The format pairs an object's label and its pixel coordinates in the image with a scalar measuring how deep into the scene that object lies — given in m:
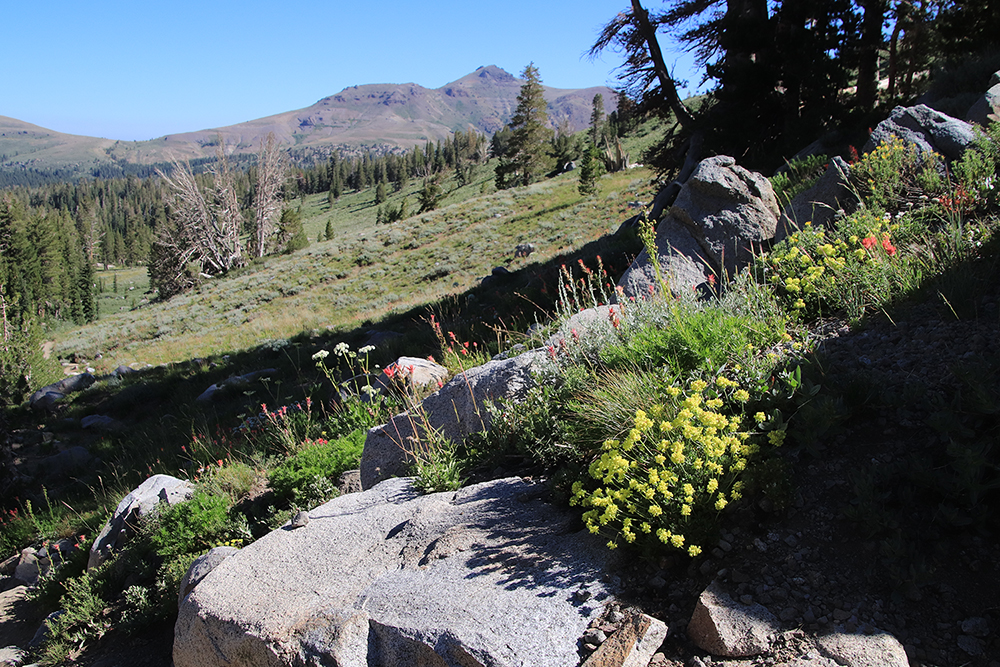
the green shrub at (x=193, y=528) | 5.35
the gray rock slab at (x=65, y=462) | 10.02
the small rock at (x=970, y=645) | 2.03
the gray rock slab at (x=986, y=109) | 7.41
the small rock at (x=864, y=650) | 2.02
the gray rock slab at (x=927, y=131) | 6.54
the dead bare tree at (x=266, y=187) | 44.97
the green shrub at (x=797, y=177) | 8.41
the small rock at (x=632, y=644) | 2.32
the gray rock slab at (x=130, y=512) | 5.96
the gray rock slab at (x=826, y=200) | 6.65
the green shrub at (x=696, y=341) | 3.69
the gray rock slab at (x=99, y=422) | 12.25
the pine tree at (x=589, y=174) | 30.91
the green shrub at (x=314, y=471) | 5.42
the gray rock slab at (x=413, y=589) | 2.59
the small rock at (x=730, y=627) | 2.25
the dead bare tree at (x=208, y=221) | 43.25
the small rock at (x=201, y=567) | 4.11
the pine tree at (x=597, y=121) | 82.12
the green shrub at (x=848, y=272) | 4.21
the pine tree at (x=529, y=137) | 59.06
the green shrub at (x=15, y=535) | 7.36
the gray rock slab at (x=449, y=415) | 4.85
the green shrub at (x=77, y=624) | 4.84
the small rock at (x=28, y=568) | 6.65
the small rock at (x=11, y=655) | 4.95
